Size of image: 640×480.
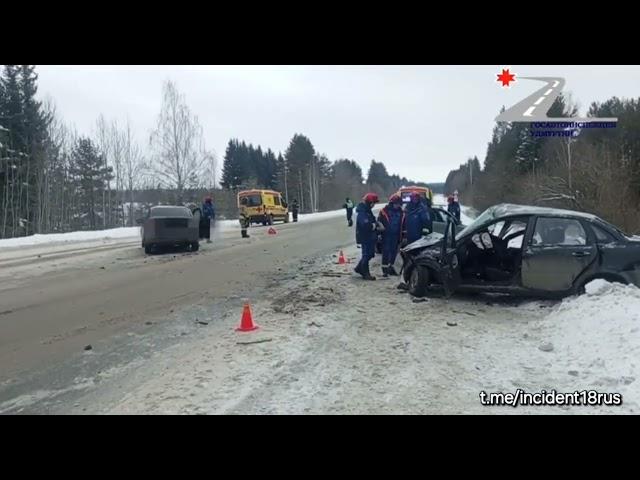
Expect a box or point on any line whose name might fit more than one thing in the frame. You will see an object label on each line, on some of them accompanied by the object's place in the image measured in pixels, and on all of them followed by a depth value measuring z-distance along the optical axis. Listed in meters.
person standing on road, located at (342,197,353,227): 26.27
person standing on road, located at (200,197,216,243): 18.05
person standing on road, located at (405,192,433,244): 9.73
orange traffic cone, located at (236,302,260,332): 5.78
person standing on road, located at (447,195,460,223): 17.05
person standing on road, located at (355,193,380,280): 9.48
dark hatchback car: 14.50
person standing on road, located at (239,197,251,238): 31.07
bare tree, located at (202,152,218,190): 40.23
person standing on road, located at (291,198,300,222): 37.94
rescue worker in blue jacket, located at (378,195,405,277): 9.77
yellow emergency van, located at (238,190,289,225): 31.64
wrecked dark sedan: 6.34
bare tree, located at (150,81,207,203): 36.84
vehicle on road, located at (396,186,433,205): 16.53
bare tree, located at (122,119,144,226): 46.16
